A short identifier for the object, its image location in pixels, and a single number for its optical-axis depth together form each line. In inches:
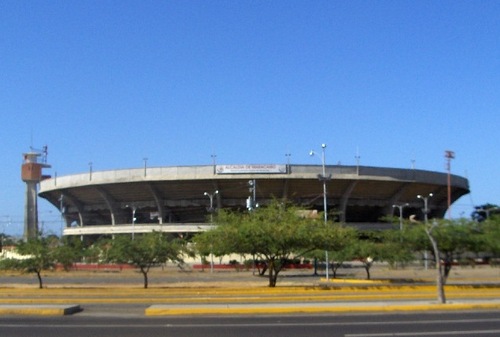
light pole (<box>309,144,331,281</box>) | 1730.9
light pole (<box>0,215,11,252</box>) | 3143.5
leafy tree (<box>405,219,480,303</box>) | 1236.6
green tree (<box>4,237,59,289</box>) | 1480.1
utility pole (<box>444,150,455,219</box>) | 3326.8
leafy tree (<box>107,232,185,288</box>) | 1430.9
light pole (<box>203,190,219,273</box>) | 2452.4
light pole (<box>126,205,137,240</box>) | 3301.7
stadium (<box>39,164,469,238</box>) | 3287.4
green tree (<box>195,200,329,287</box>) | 1286.9
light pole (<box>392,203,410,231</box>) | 1312.7
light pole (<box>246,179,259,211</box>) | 2442.2
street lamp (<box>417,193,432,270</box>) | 3446.9
